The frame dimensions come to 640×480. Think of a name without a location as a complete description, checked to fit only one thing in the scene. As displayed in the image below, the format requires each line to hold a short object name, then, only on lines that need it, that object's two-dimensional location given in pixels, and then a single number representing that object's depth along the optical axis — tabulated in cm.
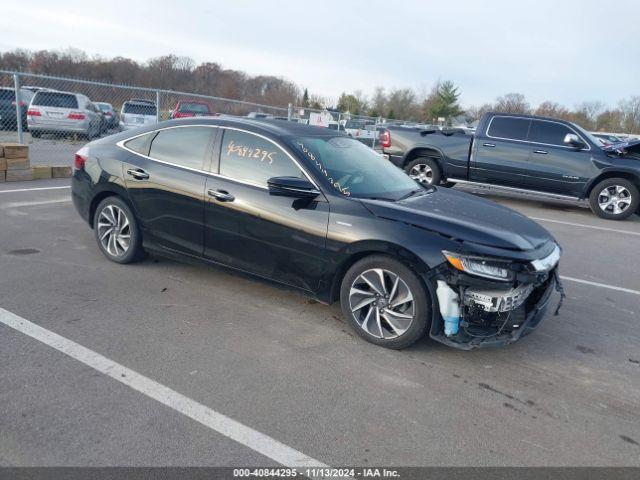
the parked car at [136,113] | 1733
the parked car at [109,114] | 2427
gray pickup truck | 1036
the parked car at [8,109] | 1537
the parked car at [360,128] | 2015
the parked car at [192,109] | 1764
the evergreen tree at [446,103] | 6471
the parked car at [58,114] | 1537
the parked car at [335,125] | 1894
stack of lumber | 929
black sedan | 367
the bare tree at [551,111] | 5937
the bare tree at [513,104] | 6278
